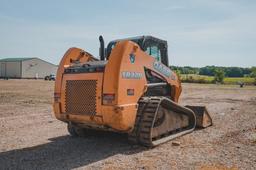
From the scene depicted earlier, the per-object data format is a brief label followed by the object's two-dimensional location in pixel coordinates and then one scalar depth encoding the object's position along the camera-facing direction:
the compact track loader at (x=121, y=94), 7.02
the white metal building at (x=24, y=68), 77.56
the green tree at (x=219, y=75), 79.44
